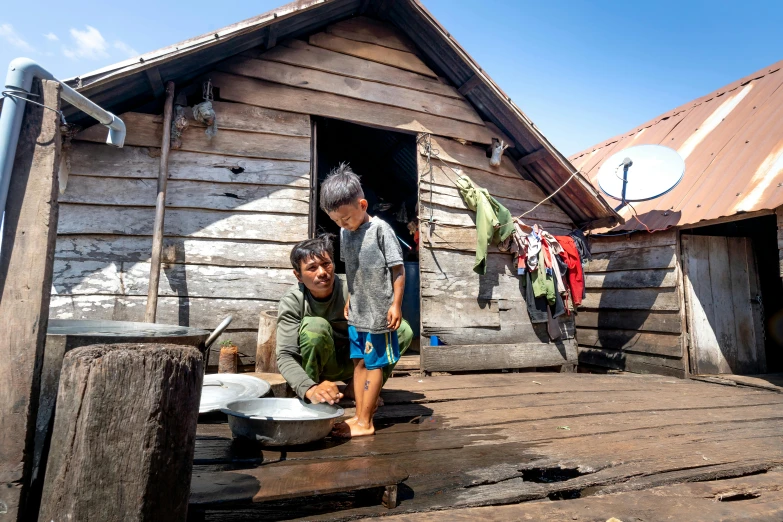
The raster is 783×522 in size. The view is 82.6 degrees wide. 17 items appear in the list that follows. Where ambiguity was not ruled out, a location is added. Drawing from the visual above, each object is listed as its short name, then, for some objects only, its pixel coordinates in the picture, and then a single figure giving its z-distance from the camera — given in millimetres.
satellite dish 6137
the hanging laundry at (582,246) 6492
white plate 2824
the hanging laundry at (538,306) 5895
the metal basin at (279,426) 2195
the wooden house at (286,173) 4250
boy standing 2650
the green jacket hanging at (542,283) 5793
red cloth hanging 6215
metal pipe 1500
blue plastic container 6363
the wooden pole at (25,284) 1412
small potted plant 4152
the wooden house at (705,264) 6305
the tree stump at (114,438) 1254
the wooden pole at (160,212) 4008
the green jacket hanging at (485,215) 5496
